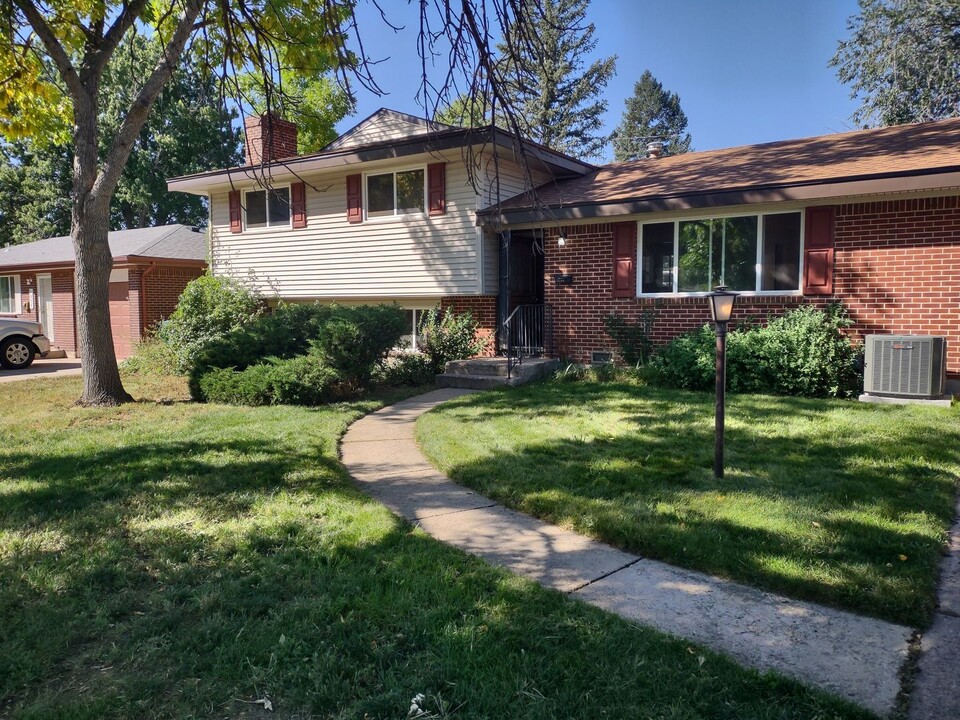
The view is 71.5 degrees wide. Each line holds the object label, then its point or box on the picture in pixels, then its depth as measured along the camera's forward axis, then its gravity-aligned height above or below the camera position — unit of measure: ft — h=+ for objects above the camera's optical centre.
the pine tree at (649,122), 171.32 +51.07
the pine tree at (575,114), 124.06 +40.81
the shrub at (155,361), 43.45 -2.68
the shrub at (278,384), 29.91 -2.92
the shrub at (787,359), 29.63 -1.93
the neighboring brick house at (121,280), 58.75 +3.91
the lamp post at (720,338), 17.18 -0.57
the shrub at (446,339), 39.22 -1.24
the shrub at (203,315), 43.14 +0.34
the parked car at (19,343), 51.67 -1.75
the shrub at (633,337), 37.09 -1.11
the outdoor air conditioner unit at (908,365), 27.20 -2.05
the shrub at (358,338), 31.42 -0.92
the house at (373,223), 43.14 +7.00
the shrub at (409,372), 37.50 -3.00
